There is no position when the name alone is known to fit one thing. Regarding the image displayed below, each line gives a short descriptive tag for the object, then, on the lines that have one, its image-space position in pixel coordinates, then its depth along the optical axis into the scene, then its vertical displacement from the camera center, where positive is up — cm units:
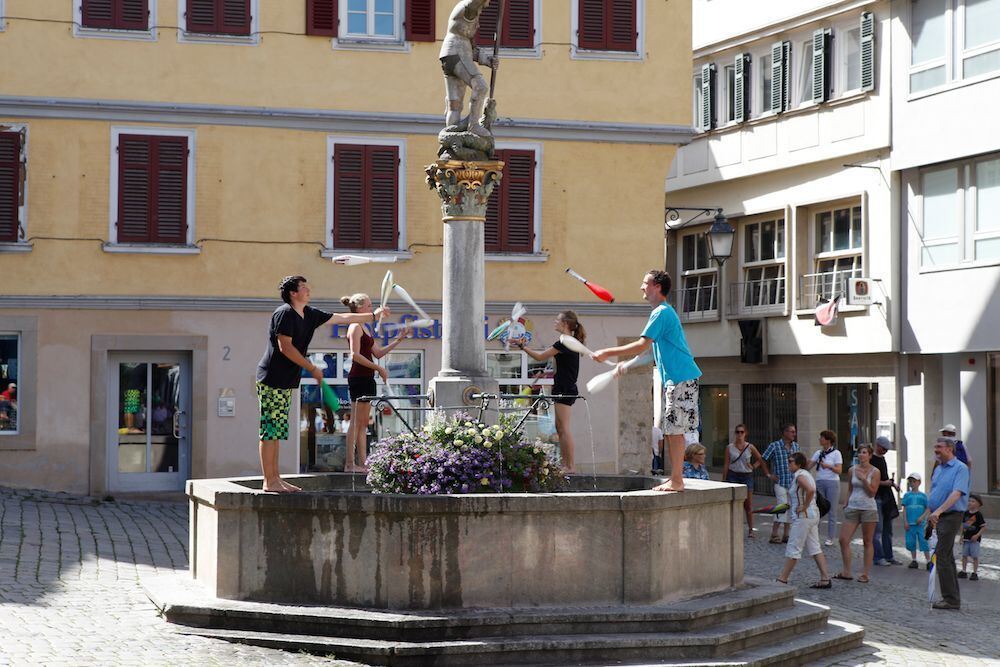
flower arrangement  1159 -39
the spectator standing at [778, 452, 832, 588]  1603 -119
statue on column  1432 +293
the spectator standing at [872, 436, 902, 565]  1989 -129
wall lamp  3025 +330
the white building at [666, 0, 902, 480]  2928 +393
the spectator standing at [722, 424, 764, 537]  2230 -69
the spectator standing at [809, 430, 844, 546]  1939 -68
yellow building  2333 +327
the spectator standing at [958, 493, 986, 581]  1823 -139
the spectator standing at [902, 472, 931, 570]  1902 -124
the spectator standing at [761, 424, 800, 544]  1995 -80
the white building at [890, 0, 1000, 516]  2622 +334
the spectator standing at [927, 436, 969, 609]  1564 -103
